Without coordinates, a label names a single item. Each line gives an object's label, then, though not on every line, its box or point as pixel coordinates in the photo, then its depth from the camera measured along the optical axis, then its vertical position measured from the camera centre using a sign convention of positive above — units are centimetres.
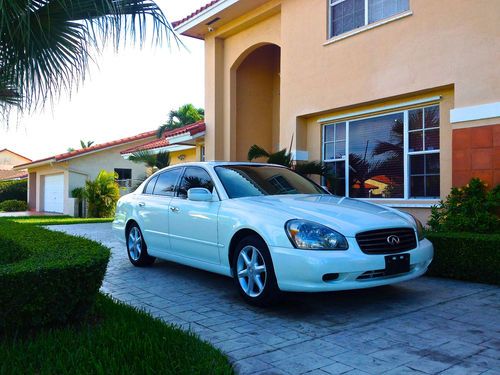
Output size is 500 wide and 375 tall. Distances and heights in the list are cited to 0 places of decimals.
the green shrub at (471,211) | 677 -29
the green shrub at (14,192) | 3275 -21
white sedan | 439 -45
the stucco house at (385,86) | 734 +193
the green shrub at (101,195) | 2094 -25
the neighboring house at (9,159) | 6272 +417
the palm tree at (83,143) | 5659 +560
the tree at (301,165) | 901 +51
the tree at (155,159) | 1387 +92
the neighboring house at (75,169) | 2359 +108
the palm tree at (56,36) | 476 +161
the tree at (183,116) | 2770 +447
